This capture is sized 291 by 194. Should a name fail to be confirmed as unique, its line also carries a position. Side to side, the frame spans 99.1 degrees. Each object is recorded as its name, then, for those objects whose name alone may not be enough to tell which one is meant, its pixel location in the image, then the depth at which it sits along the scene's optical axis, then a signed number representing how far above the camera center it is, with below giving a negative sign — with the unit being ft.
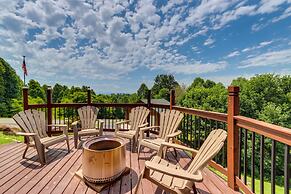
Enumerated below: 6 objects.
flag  27.01 +6.57
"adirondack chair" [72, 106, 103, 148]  10.33 -2.12
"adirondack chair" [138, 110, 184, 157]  7.89 -2.30
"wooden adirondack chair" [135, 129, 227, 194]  4.03 -2.54
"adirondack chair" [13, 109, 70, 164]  7.66 -2.26
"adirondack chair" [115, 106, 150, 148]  10.28 -1.91
